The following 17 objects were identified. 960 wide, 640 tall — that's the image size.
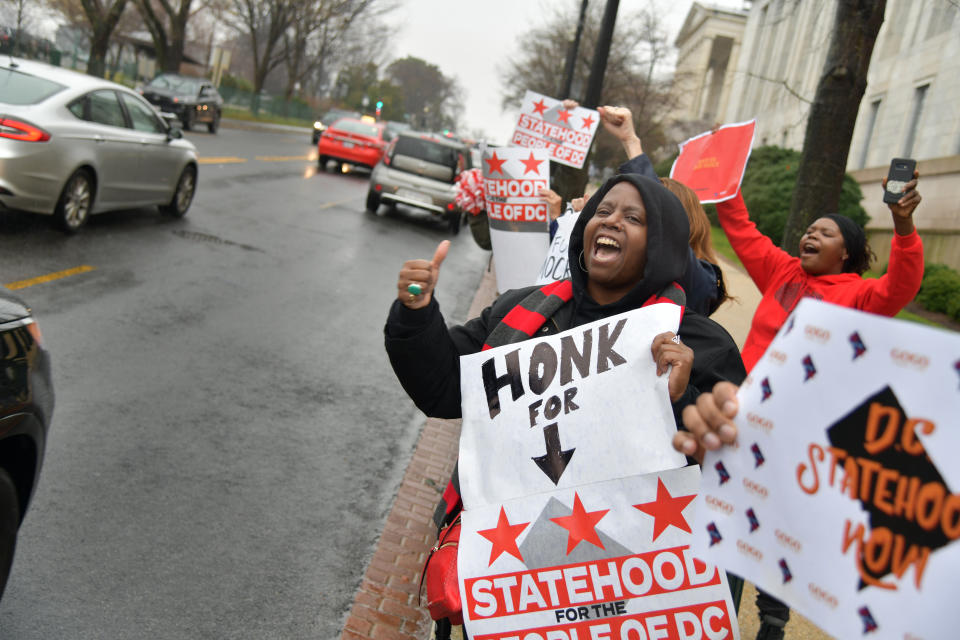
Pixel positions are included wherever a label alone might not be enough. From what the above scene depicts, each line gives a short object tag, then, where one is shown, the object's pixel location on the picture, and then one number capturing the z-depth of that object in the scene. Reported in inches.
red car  984.9
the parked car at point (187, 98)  1216.2
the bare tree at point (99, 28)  1341.0
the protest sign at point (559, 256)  174.9
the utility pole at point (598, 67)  447.6
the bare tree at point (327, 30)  2162.9
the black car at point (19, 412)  118.0
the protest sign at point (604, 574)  84.5
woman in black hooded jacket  98.0
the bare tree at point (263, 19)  2078.0
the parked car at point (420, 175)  695.1
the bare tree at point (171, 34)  1551.4
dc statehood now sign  54.3
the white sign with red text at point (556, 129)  277.0
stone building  748.6
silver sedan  353.1
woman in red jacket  142.1
